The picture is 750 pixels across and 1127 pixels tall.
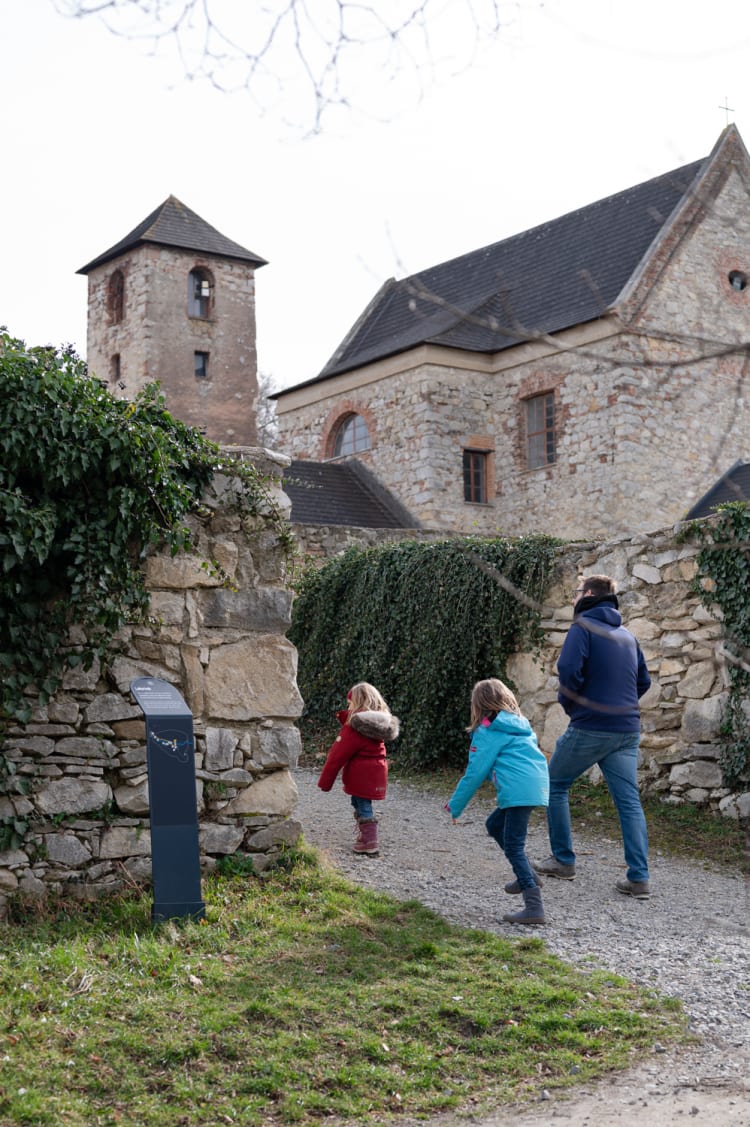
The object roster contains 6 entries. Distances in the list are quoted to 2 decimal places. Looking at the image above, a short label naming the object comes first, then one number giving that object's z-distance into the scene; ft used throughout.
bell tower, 107.45
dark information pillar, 20.90
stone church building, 69.26
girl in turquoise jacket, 22.33
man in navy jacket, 24.20
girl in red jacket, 26.32
